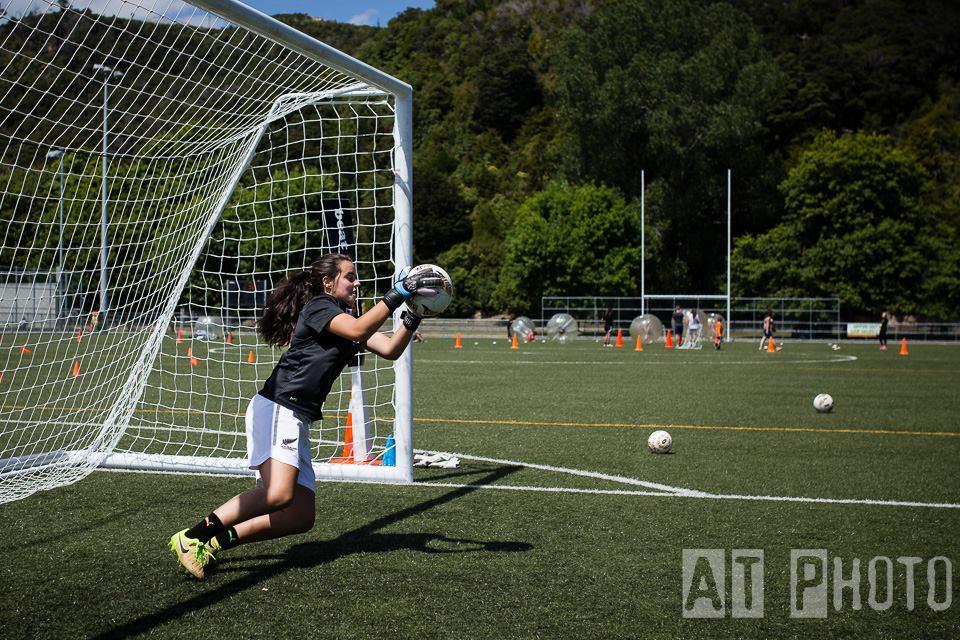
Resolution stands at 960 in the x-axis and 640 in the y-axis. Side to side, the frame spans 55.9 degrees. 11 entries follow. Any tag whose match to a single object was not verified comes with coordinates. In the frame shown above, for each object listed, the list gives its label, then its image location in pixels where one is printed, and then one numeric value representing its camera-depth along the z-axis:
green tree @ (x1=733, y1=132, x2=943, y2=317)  49.38
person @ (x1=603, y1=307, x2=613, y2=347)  37.38
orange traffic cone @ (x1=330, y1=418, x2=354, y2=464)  8.80
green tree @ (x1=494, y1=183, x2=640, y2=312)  51.66
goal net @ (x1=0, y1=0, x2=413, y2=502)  6.33
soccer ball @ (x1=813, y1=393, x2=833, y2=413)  13.70
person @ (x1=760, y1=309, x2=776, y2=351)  34.67
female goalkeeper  5.20
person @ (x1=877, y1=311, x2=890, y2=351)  37.03
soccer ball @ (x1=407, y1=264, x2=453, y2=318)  5.09
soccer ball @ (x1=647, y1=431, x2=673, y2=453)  9.70
